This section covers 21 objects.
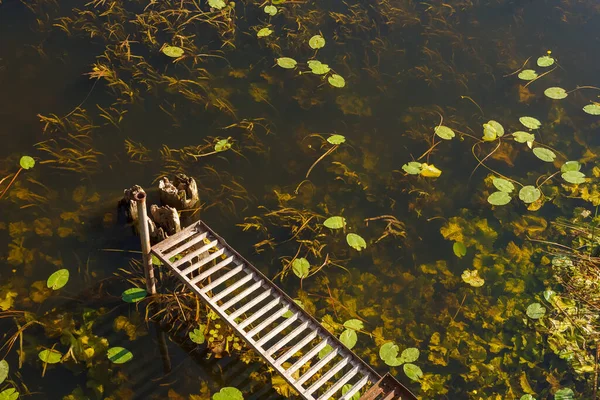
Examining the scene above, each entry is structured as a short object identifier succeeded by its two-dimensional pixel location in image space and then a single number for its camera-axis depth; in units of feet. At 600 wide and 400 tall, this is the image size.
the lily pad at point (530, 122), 20.81
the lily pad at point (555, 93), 21.83
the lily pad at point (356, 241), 16.89
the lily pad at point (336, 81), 20.80
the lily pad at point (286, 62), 21.09
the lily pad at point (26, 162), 17.15
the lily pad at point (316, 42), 21.93
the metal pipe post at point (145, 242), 13.10
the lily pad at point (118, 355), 13.89
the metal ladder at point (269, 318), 13.06
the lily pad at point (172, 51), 20.57
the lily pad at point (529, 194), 18.74
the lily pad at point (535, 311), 16.24
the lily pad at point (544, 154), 19.95
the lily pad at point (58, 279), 14.78
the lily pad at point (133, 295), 14.92
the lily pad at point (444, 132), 20.11
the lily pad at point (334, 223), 17.17
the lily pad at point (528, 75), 22.61
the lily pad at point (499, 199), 18.34
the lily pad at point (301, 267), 16.05
